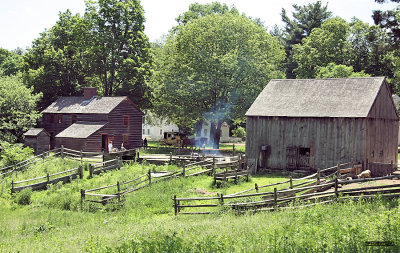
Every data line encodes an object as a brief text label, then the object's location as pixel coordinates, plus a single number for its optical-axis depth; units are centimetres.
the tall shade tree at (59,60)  5469
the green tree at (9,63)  7550
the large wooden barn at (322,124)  3028
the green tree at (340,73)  4894
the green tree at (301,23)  6988
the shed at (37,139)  4584
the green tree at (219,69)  4709
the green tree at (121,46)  5331
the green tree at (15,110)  4531
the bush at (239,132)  7291
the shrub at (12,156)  3553
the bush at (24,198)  2639
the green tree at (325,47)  5847
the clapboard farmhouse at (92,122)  4397
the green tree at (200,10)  6700
